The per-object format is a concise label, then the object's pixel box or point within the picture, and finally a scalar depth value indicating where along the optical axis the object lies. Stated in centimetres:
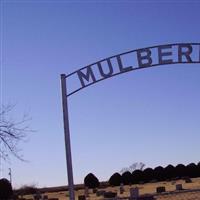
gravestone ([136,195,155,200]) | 2286
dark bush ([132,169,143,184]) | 7149
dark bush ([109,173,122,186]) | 7225
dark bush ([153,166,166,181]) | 7337
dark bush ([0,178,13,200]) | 4484
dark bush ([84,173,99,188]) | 7038
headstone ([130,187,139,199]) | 2667
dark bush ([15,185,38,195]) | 8326
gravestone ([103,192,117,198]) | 4472
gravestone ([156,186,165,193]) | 4370
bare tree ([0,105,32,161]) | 1614
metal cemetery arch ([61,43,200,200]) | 1452
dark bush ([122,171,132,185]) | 7056
